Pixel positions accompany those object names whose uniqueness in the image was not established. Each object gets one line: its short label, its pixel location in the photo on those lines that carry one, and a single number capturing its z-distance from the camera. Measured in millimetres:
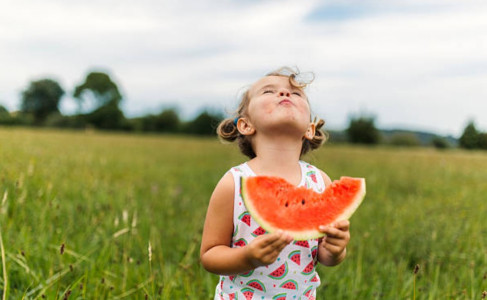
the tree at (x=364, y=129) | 55969
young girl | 1715
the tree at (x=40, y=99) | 74438
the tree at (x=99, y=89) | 80500
